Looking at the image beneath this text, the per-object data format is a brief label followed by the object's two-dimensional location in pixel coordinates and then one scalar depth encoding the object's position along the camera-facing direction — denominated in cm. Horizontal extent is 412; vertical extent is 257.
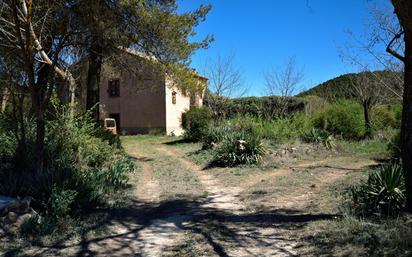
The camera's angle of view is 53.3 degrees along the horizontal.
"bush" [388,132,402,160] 1166
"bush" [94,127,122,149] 1329
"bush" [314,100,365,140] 1966
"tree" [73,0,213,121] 1077
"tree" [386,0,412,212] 546
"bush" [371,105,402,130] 2177
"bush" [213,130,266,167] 1288
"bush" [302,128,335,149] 1634
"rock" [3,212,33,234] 582
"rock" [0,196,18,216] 607
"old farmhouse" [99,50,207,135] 3105
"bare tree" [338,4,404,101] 1431
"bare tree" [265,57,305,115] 2788
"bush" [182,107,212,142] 2152
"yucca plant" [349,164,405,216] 592
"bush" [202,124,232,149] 1680
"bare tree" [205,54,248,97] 3184
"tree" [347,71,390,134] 2069
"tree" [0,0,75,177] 735
